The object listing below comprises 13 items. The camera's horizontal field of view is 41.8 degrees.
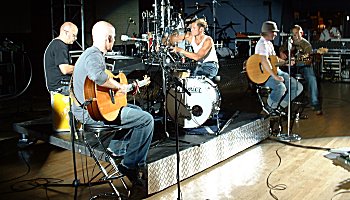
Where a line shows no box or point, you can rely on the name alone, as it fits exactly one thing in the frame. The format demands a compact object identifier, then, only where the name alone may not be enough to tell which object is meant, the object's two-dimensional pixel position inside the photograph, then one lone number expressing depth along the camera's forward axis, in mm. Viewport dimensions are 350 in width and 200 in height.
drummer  5727
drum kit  5344
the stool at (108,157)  3846
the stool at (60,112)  5316
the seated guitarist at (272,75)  6188
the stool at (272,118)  6336
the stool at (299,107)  6977
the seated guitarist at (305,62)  6871
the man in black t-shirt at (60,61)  5082
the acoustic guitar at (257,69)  6312
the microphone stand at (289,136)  5836
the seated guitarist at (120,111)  3739
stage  4191
